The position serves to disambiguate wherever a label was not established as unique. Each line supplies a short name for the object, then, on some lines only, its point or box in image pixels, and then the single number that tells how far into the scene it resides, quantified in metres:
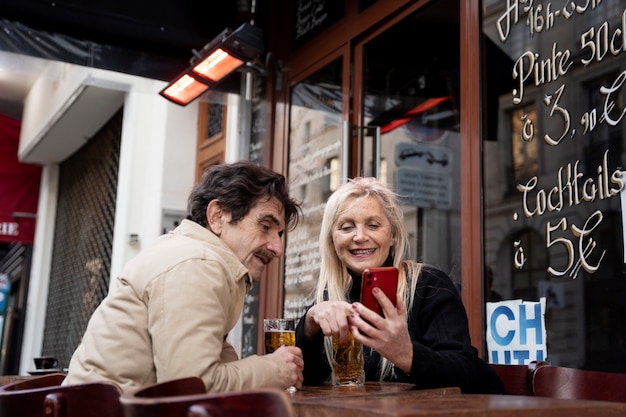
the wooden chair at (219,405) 1.08
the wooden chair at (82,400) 1.45
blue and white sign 3.10
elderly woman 1.98
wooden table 1.24
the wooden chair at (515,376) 2.41
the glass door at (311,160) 4.68
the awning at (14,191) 8.27
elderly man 1.67
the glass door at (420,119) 4.52
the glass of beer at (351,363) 2.17
